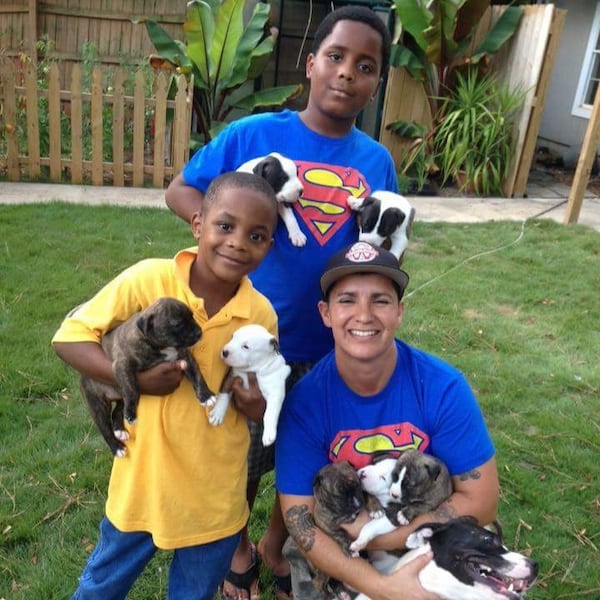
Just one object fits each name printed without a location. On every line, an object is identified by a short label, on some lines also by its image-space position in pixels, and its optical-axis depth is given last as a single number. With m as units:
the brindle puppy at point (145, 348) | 2.09
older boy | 2.58
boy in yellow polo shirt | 2.20
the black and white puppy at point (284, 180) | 2.49
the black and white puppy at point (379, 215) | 2.67
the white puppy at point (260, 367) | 2.25
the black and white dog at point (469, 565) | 2.00
